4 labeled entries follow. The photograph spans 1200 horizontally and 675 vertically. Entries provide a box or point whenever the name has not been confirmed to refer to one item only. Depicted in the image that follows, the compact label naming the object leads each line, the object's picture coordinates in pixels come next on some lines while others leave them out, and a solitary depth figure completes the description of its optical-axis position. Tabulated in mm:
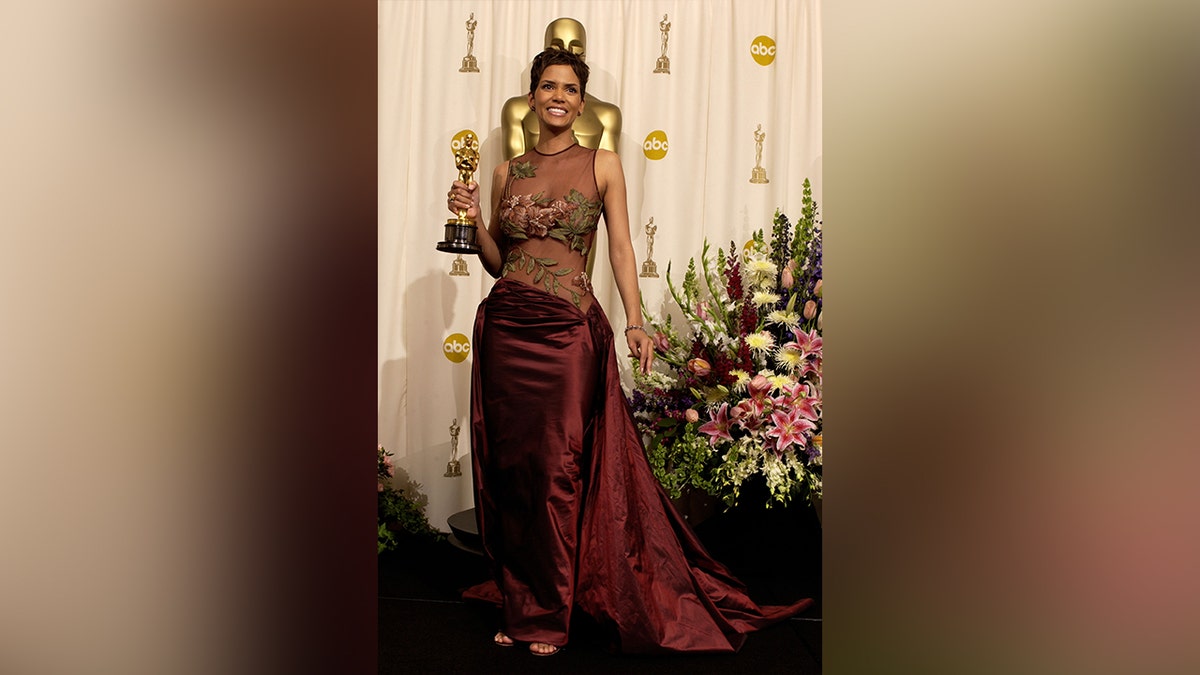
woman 2393
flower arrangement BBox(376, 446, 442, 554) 3654
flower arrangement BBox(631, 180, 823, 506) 2777
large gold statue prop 3511
